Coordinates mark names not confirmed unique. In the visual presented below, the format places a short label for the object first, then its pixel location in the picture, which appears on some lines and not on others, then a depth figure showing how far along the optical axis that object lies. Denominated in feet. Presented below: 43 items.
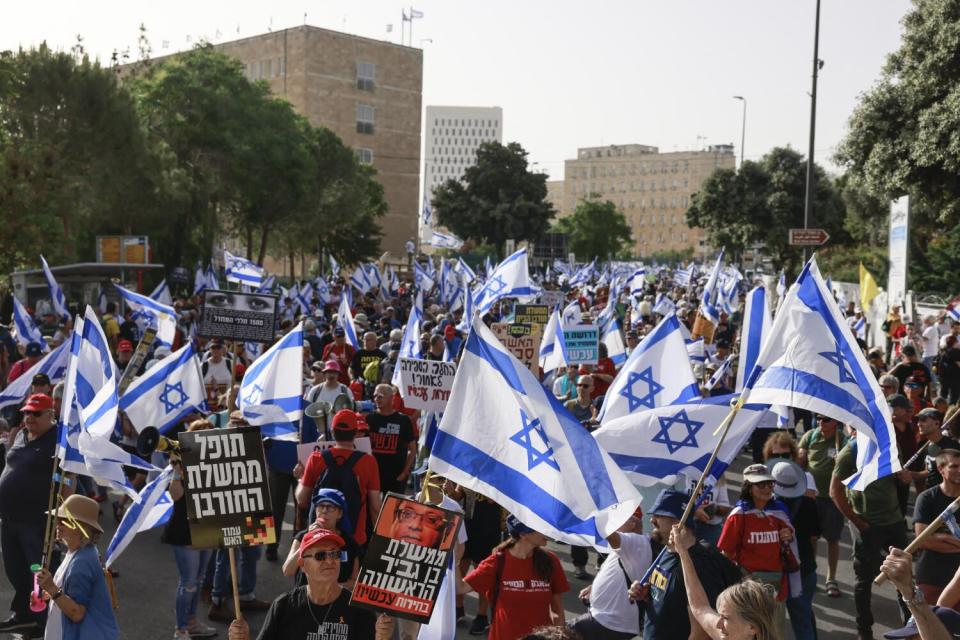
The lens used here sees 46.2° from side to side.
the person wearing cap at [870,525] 26.91
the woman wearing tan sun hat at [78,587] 19.10
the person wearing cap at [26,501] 25.67
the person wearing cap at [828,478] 31.37
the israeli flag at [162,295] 69.25
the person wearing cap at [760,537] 22.33
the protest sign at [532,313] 55.21
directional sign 70.79
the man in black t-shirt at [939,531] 22.98
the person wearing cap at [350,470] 25.04
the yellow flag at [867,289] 69.51
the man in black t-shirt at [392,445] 32.07
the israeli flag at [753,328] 29.99
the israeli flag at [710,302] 66.49
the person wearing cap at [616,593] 19.97
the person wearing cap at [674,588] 18.49
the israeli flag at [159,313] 54.08
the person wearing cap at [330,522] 19.92
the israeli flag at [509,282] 63.36
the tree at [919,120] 80.59
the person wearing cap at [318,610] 16.05
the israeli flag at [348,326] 53.06
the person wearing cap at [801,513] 24.68
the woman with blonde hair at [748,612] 13.26
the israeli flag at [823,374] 20.11
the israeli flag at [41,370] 37.96
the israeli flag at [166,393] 33.94
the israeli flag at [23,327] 54.90
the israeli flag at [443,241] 133.18
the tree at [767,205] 172.35
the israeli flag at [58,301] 58.70
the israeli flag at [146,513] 23.06
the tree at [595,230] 376.48
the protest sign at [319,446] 26.89
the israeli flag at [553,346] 45.95
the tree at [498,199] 258.98
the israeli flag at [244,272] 85.61
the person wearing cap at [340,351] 51.78
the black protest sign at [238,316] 39.29
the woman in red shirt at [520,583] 19.62
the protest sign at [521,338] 46.57
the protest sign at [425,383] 34.65
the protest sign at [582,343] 46.98
